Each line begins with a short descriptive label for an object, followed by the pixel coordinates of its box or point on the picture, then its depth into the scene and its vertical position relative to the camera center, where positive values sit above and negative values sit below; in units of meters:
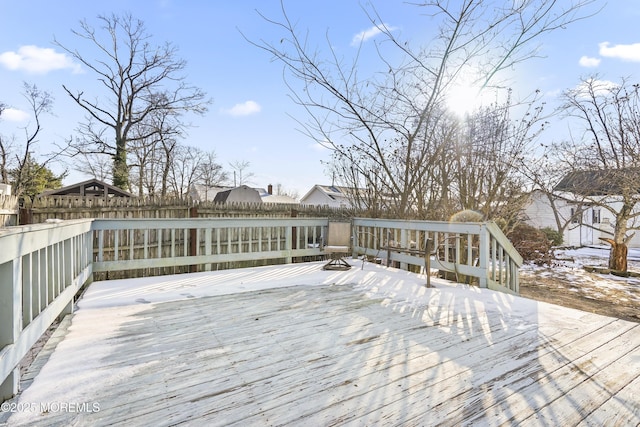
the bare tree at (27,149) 14.95 +3.05
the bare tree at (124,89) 14.85 +5.98
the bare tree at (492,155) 5.77 +0.99
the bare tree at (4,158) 15.84 +2.64
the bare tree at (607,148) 9.07 +1.90
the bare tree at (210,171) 24.61 +3.21
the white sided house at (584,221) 16.70 -0.61
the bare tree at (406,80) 5.39 +2.41
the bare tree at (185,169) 21.24 +2.93
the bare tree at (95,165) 17.14 +2.62
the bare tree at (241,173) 30.94 +3.66
